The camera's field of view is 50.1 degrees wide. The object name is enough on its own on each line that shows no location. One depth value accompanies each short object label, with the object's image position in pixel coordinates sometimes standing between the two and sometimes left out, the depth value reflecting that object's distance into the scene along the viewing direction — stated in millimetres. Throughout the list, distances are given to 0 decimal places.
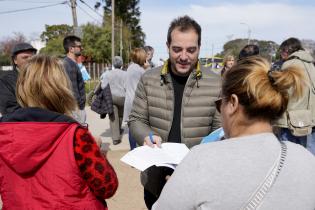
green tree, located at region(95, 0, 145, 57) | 40406
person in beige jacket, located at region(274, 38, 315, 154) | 3600
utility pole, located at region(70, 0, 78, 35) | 14727
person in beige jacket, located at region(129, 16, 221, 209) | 2254
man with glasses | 4391
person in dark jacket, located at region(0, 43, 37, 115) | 3156
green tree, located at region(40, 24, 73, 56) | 59781
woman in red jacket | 1594
